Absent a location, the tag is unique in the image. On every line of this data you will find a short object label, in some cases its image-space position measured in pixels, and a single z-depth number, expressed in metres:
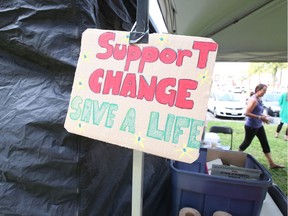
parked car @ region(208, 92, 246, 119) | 7.62
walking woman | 2.80
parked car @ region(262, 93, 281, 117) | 7.68
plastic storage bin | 0.71
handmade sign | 0.40
